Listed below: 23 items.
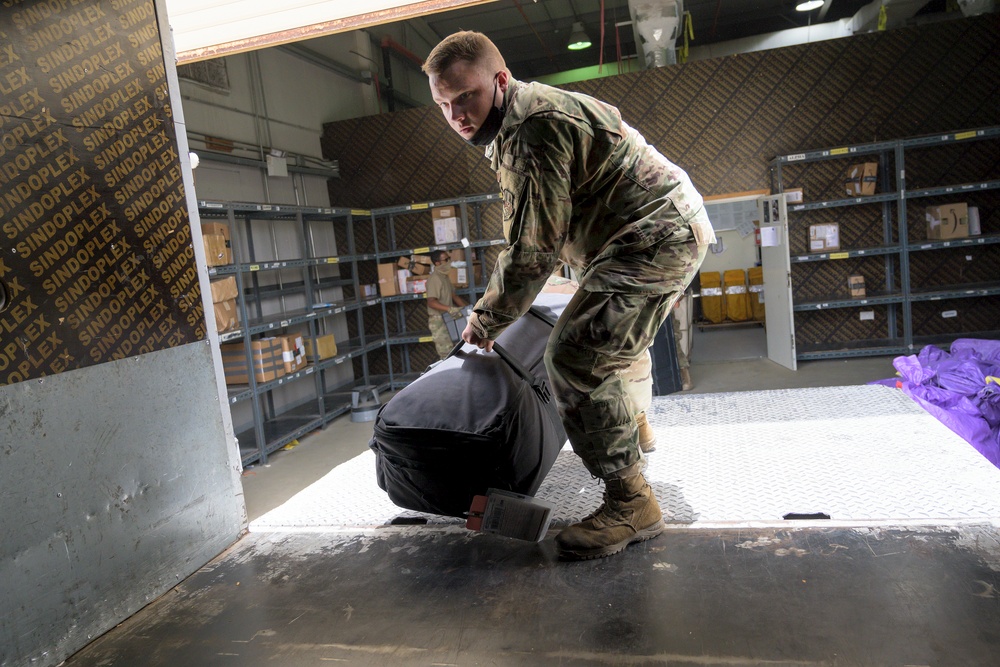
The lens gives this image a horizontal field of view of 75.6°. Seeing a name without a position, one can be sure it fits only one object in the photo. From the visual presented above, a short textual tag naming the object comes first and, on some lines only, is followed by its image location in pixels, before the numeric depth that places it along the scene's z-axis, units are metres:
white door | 6.83
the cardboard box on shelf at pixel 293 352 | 6.00
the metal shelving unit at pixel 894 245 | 6.80
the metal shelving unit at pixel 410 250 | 7.82
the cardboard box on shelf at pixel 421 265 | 8.13
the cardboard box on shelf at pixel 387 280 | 8.03
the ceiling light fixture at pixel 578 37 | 10.77
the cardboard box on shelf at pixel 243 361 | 5.54
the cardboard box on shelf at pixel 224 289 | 5.03
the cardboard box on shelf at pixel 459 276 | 7.84
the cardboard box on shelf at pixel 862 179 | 7.15
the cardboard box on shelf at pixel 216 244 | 5.04
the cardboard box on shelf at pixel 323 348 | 6.66
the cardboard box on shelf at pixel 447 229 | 7.93
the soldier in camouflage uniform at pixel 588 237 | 1.89
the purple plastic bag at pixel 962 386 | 3.69
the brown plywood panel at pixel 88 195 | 1.75
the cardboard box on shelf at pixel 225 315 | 5.12
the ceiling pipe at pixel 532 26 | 9.26
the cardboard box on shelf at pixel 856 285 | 7.34
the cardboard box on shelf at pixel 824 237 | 7.38
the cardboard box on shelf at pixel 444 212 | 7.94
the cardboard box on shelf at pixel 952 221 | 6.90
